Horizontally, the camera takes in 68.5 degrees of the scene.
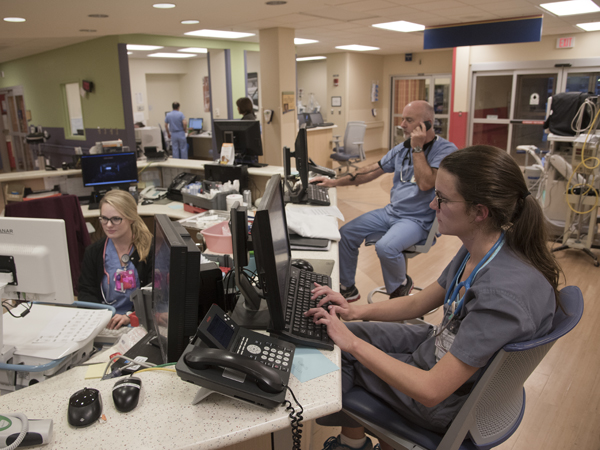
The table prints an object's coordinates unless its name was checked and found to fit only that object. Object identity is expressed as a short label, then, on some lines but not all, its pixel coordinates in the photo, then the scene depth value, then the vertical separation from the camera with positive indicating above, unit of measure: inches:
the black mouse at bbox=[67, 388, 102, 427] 41.1 -26.6
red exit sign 310.5 +46.7
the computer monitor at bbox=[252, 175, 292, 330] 45.6 -15.3
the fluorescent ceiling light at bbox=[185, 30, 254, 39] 281.4 +53.6
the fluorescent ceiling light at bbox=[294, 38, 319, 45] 326.7 +54.4
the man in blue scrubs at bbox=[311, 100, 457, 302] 113.0 -26.3
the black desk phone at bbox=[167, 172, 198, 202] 162.1 -24.4
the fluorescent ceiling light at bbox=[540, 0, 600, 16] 206.4 +48.8
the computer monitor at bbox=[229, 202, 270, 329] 52.5 -20.5
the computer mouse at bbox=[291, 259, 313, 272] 72.4 -24.1
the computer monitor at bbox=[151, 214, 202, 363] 42.7 -16.9
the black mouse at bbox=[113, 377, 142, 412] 42.7 -26.4
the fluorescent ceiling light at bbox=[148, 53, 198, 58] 417.4 +59.3
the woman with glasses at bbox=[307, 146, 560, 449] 43.9 -19.1
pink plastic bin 91.6 -24.9
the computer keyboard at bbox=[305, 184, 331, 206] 123.3 -22.5
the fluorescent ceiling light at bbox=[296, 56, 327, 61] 464.7 +59.4
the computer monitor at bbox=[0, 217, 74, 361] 56.2 -16.6
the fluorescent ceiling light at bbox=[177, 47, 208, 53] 369.1 +56.4
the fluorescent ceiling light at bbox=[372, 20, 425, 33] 261.4 +52.4
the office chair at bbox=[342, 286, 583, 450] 43.9 -32.4
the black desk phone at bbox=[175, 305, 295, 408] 41.2 -23.6
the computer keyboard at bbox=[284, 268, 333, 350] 52.3 -24.7
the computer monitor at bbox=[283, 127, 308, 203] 123.7 -13.5
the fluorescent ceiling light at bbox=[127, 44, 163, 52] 345.3 +55.2
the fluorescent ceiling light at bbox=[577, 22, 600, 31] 268.5 +51.3
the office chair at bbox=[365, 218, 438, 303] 113.8 -33.7
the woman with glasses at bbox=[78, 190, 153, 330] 86.8 -28.1
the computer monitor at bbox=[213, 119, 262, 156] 162.7 -6.8
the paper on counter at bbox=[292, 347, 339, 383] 47.9 -27.3
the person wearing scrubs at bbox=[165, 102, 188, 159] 397.5 -13.2
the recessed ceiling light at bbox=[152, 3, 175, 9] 181.6 +45.5
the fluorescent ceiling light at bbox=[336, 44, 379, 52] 379.0 +57.5
